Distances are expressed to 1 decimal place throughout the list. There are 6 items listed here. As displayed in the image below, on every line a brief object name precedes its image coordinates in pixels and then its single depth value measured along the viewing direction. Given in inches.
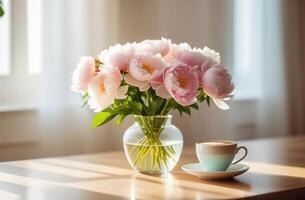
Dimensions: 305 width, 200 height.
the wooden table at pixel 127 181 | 57.1
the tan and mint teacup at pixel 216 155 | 62.4
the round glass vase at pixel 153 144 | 63.3
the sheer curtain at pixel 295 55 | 115.7
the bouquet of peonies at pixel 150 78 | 60.3
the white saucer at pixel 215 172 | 61.9
